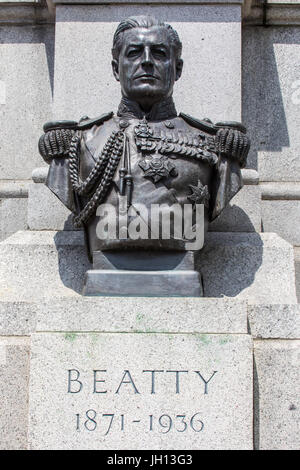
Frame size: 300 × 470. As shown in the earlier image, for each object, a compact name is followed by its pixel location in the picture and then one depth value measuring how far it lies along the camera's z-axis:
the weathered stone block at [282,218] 7.81
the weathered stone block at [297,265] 7.69
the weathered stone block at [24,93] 8.29
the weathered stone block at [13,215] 8.05
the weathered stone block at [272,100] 8.12
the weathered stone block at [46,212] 7.10
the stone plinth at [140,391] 5.59
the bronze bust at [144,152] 6.23
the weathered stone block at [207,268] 6.58
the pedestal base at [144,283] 6.04
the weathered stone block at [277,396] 5.80
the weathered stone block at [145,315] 5.75
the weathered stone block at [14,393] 5.87
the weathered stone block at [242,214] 7.04
